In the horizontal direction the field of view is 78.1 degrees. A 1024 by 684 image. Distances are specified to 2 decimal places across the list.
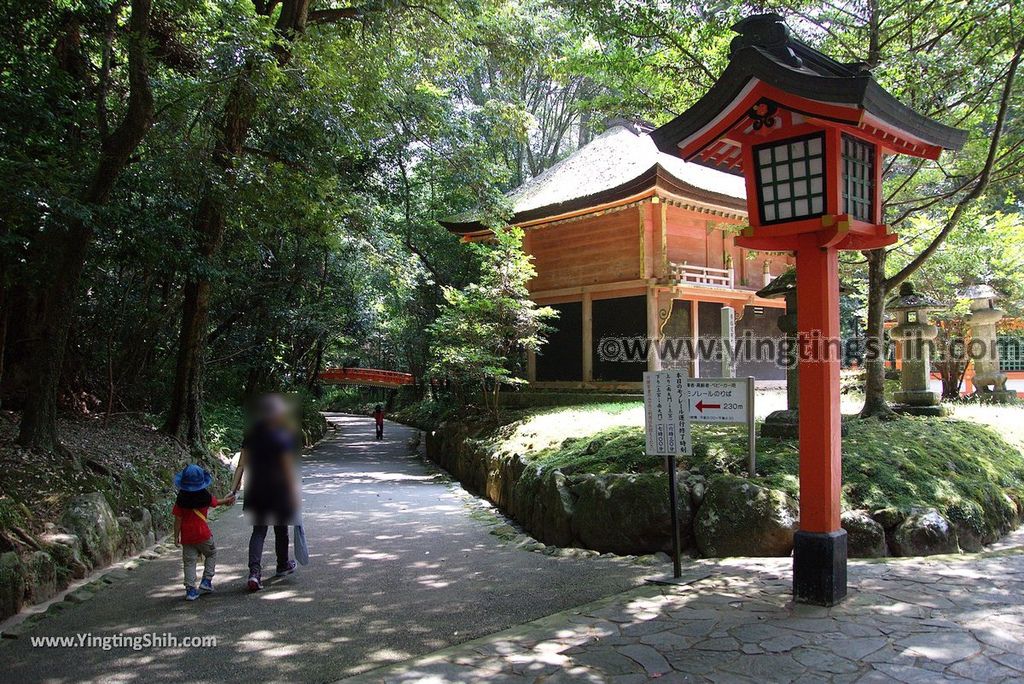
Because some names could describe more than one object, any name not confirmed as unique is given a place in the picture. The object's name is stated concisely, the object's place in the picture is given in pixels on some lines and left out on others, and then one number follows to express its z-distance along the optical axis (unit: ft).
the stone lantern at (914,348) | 38.04
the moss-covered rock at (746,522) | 20.04
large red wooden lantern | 15.12
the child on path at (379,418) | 76.74
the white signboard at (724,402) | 21.86
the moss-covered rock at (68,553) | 18.08
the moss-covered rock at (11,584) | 14.92
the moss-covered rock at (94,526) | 19.75
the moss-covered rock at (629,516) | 21.84
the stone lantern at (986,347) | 49.83
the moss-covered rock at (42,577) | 16.28
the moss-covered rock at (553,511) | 24.79
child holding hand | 17.01
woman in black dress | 16.30
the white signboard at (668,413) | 19.17
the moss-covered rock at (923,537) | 19.75
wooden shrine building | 56.85
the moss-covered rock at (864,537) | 19.56
